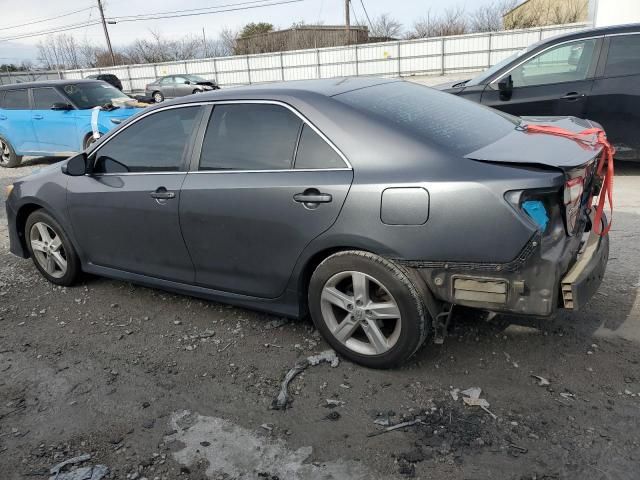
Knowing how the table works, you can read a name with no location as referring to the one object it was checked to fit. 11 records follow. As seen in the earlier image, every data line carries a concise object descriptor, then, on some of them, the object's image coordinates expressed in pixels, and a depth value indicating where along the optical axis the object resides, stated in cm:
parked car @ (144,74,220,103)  2852
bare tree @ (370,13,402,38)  4894
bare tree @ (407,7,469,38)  4562
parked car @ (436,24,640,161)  650
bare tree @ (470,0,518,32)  4412
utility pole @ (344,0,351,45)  4575
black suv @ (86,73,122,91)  2982
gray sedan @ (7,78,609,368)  265
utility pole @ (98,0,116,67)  5005
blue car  968
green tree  5622
